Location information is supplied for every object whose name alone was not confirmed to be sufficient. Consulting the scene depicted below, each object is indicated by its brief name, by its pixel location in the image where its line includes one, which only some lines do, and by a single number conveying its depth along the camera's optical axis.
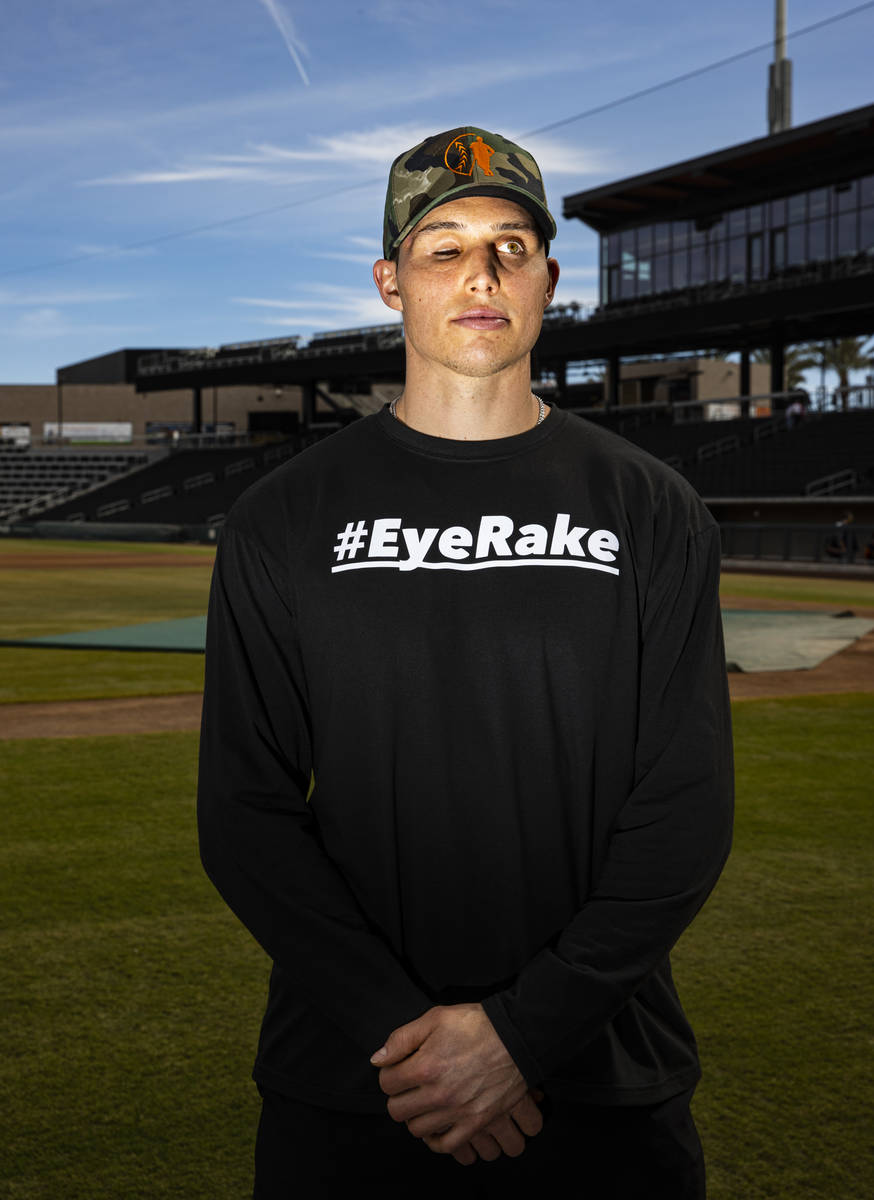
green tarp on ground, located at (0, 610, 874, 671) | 12.85
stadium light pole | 54.25
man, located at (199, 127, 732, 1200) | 1.92
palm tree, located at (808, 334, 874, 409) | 59.28
